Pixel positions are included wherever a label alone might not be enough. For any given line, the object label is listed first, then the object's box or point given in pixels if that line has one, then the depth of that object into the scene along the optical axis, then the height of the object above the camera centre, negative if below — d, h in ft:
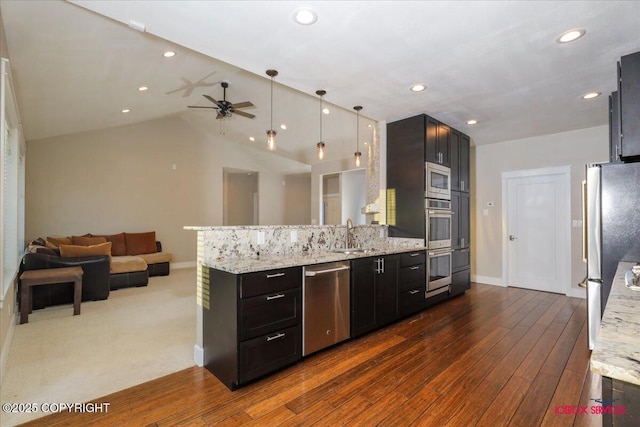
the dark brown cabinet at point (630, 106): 7.00 +2.56
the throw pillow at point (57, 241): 17.87 -1.42
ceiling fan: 16.74 +6.14
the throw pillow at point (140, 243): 21.57 -1.82
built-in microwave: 13.15 +1.62
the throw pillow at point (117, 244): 20.88 -1.82
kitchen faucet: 12.14 -0.75
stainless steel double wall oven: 13.24 -0.45
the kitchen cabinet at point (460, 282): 14.92 -3.29
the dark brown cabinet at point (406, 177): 13.08 +1.79
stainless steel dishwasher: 8.49 -2.60
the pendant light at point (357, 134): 12.55 +4.49
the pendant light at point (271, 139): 10.83 +2.80
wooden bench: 11.55 -2.51
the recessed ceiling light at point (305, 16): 6.48 +4.39
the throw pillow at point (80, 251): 14.43 -1.62
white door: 16.06 -0.74
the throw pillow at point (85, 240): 19.15 -1.45
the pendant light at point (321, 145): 10.95 +2.73
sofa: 13.35 -2.45
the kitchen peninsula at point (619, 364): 2.36 -1.17
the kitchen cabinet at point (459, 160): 15.03 +2.90
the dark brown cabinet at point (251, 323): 7.07 -2.63
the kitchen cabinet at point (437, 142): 13.28 +3.40
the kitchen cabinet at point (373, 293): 9.91 -2.62
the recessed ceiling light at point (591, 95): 11.02 +4.48
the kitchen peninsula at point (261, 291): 7.15 -2.01
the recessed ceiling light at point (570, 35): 7.28 +4.43
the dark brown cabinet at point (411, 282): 11.75 -2.63
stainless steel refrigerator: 7.73 -0.23
